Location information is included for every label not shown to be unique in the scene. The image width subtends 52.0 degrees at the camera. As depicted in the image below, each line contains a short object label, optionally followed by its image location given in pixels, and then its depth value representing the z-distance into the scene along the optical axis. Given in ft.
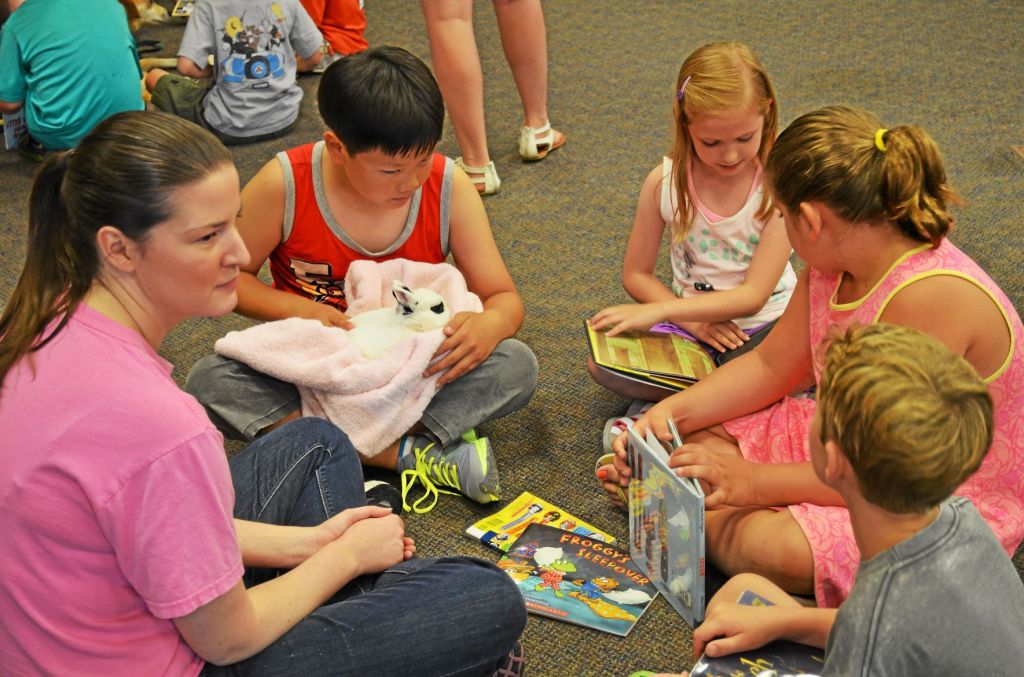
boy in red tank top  5.65
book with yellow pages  5.86
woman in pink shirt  3.20
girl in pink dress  4.45
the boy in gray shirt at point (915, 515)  3.14
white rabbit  5.73
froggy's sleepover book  4.92
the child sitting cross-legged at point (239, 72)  10.18
